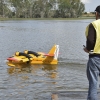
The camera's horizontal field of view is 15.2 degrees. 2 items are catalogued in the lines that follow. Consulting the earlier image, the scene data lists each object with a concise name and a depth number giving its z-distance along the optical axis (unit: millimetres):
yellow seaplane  16457
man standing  6309
